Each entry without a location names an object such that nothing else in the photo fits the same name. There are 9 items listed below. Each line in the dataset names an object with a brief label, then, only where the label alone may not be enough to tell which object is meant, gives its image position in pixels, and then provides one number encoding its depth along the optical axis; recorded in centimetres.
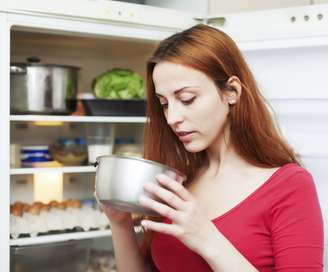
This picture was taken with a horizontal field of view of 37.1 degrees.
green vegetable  169
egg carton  152
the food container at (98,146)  171
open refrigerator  132
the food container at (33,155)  166
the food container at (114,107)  162
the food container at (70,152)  171
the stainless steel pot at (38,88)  153
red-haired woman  94
